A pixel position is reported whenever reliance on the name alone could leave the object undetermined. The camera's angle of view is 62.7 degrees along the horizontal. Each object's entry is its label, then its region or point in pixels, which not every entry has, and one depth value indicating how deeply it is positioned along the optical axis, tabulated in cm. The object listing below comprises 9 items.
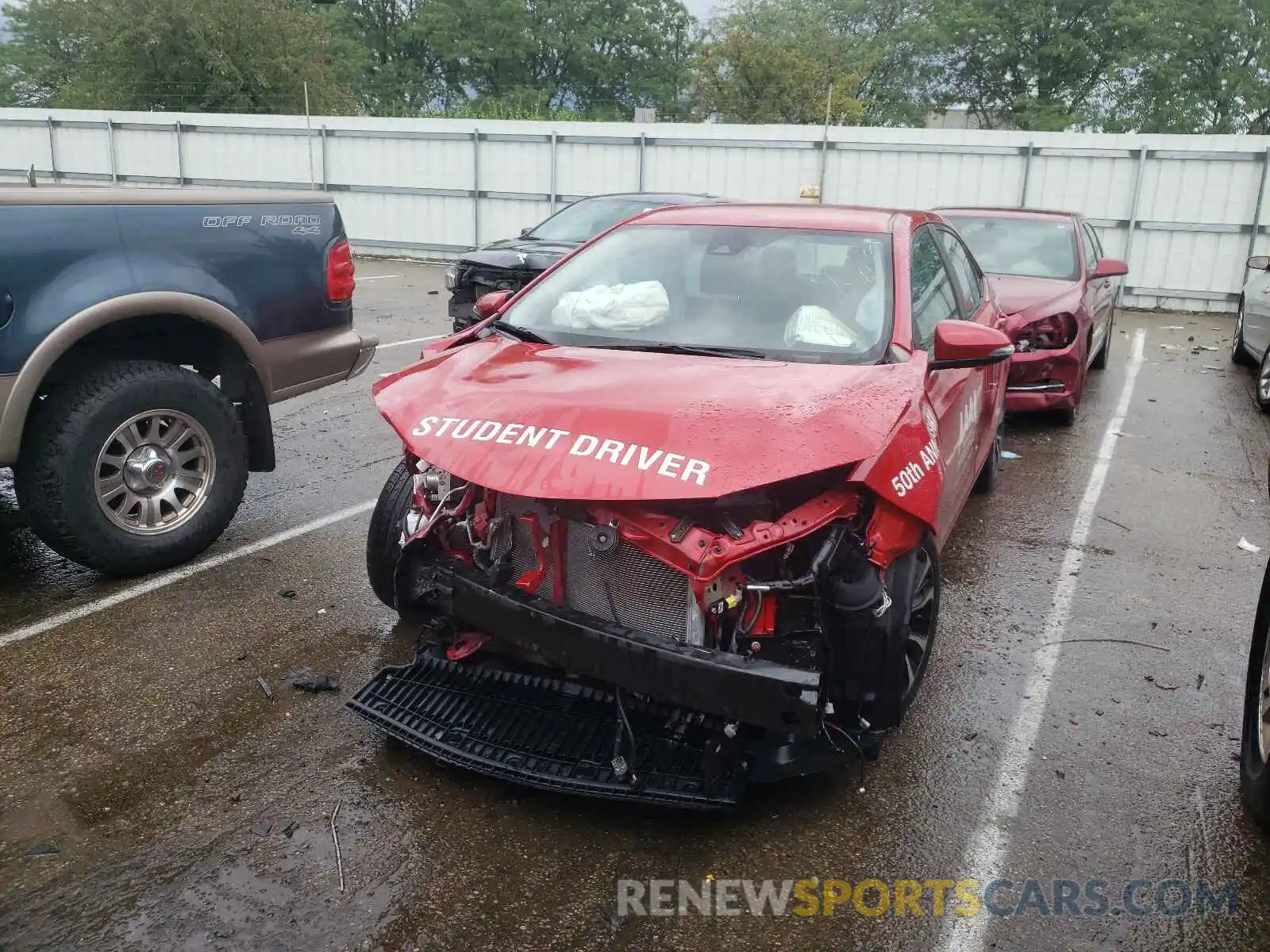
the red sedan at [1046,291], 732
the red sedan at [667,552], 277
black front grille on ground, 280
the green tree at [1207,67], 3139
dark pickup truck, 407
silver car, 856
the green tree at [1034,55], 3588
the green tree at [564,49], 4488
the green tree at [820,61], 3262
